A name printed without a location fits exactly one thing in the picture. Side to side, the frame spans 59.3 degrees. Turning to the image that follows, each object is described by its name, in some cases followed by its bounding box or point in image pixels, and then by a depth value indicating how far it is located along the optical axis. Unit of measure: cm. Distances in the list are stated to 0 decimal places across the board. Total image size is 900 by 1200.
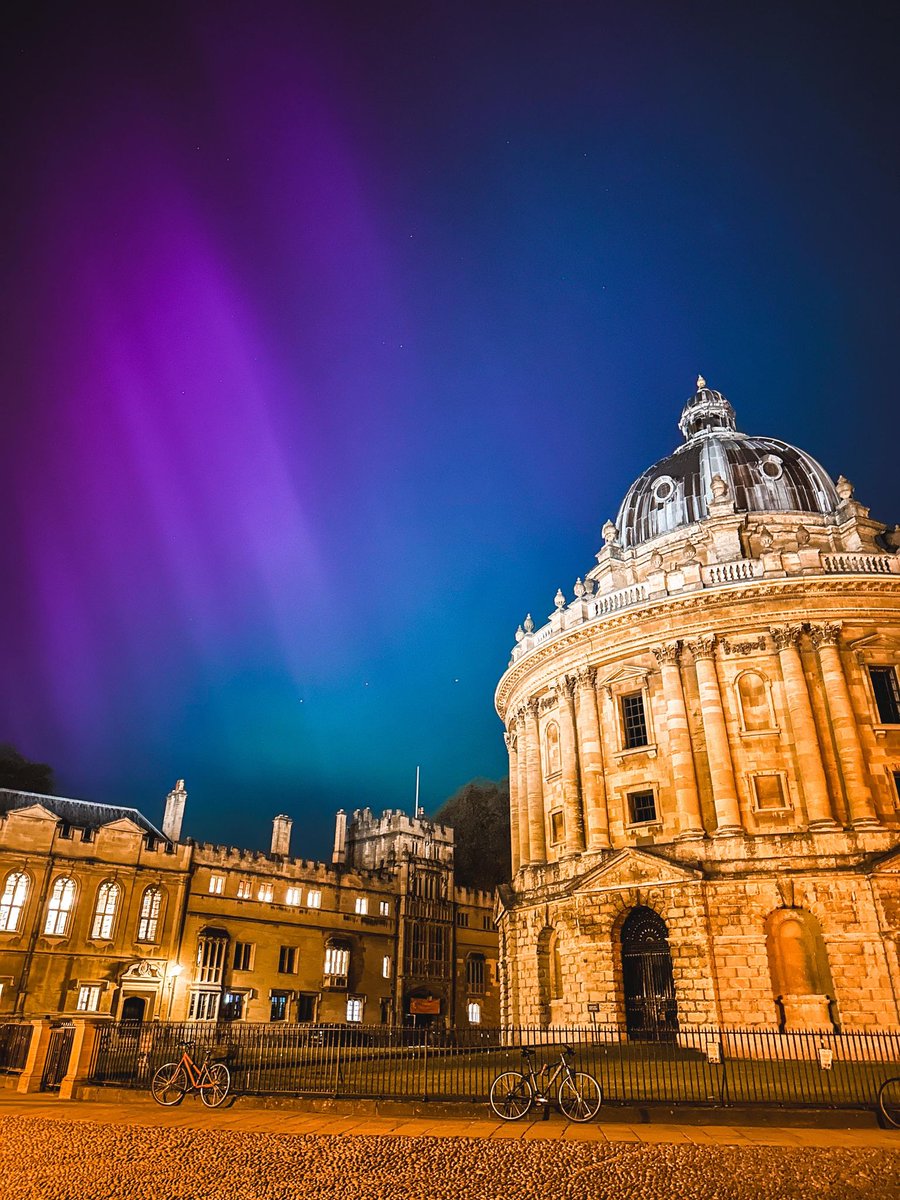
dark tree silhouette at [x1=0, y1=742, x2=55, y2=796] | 5488
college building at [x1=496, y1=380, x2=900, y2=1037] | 2684
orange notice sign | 5275
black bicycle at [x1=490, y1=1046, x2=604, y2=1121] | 1369
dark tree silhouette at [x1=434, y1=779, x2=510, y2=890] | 7300
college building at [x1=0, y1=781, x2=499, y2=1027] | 3703
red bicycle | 1527
